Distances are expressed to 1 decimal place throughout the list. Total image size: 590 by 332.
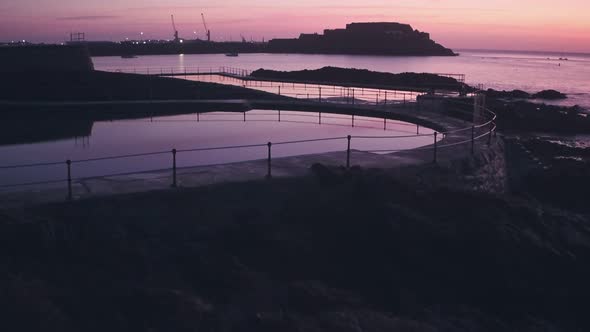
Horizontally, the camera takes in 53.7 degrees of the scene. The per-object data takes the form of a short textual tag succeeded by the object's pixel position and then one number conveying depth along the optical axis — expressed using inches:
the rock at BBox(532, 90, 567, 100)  2411.4
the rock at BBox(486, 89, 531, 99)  2052.0
